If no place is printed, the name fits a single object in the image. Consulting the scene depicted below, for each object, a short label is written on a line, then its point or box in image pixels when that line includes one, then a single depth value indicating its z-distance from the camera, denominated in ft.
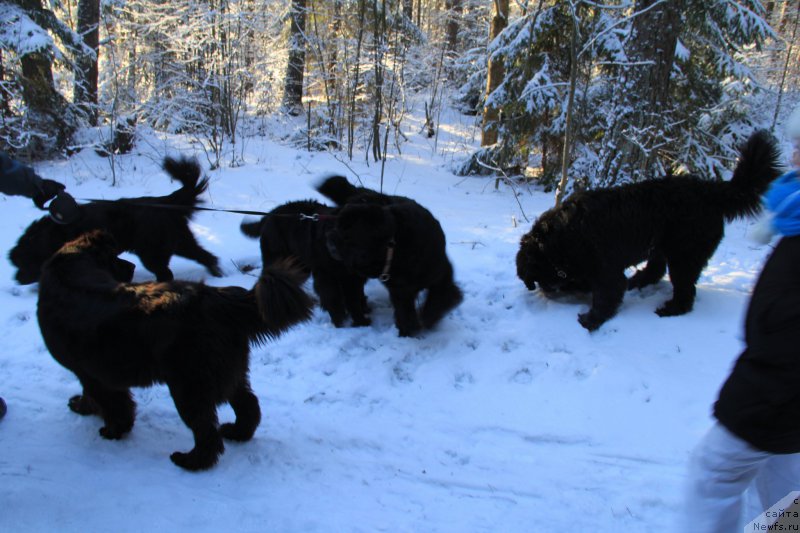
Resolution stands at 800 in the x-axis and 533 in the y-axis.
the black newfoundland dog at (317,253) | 15.11
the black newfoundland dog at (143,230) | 16.90
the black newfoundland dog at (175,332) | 8.45
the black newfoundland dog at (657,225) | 14.28
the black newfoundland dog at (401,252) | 12.55
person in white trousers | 5.42
